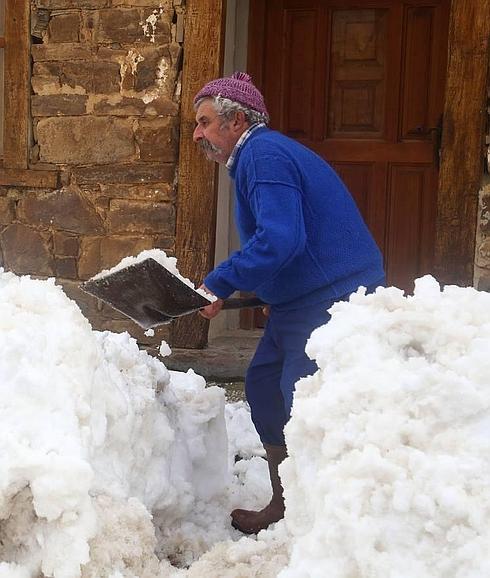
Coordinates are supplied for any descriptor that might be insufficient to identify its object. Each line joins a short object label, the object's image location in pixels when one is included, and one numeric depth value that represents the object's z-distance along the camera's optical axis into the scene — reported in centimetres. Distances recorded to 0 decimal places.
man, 277
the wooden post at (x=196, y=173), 493
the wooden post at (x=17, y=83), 525
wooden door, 543
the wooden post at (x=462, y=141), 460
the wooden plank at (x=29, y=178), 529
